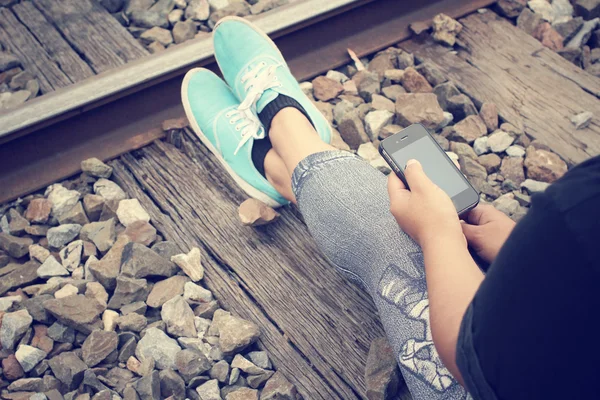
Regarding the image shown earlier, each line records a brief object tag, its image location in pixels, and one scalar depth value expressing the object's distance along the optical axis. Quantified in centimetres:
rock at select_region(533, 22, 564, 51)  317
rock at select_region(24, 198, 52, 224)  243
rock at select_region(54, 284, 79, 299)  219
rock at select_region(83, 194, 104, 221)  246
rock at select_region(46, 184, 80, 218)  245
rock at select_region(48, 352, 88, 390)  199
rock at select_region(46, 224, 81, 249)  238
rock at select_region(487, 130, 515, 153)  269
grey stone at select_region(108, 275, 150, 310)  219
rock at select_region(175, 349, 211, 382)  200
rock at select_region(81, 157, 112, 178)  256
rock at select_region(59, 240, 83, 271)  231
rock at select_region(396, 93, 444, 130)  272
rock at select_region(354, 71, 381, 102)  291
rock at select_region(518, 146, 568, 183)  257
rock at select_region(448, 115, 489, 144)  272
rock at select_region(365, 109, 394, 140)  271
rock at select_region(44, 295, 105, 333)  209
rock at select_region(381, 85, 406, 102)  291
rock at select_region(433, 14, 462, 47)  312
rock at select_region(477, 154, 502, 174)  262
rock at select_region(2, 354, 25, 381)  202
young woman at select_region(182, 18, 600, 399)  97
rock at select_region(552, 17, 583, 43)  322
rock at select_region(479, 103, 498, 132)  278
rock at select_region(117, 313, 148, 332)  212
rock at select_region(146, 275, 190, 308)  219
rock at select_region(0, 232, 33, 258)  233
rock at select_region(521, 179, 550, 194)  252
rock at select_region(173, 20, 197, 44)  312
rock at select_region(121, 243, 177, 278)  222
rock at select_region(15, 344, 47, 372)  203
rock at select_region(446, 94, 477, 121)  280
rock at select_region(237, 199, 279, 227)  233
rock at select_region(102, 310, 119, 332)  212
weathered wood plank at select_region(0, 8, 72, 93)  284
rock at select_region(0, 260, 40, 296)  224
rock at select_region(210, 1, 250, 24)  321
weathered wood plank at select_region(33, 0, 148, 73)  291
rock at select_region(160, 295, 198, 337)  212
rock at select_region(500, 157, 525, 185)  260
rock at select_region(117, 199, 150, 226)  243
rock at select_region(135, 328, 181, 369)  204
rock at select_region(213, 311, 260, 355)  205
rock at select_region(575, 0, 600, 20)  330
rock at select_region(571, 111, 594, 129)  272
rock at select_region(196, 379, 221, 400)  198
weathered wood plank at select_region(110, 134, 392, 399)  207
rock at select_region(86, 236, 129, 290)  222
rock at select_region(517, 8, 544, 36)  324
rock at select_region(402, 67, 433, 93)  292
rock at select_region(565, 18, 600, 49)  318
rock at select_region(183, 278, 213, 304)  222
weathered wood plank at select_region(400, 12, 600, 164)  273
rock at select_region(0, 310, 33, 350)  208
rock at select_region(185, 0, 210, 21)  322
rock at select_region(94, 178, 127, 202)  250
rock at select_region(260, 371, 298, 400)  198
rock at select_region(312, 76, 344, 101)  289
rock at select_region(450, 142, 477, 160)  265
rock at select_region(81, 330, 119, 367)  203
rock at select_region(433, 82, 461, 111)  285
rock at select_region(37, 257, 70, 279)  228
